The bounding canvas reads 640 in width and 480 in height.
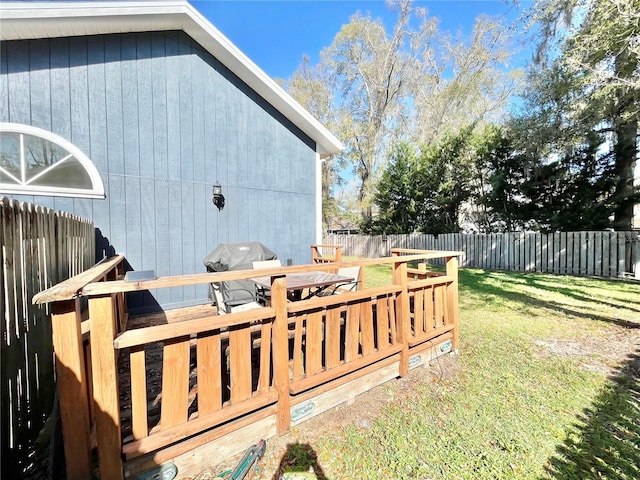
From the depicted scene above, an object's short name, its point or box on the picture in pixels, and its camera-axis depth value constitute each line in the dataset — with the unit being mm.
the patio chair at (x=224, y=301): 3734
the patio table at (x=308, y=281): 3393
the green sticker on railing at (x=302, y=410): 2211
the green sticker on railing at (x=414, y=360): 3000
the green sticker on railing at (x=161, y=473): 1613
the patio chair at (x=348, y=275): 4410
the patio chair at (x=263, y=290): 3699
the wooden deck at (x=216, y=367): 1491
